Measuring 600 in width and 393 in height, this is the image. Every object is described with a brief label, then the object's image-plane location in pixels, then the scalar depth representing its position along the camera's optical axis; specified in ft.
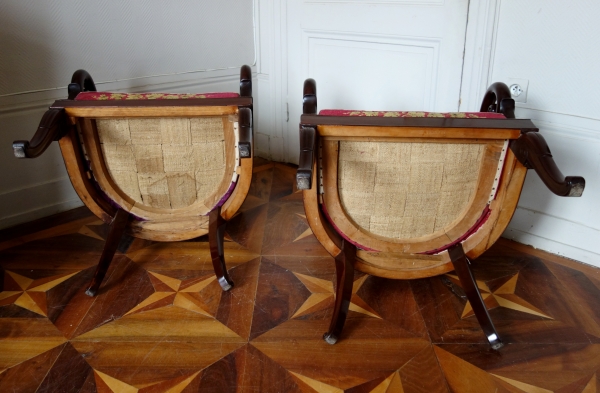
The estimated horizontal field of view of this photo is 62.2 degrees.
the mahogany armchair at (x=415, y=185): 4.42
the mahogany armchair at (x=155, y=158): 5.25
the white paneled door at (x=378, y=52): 7.13
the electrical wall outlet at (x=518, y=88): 6.60
